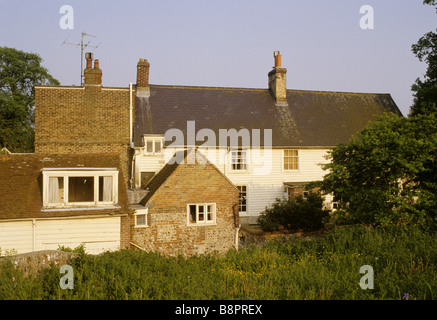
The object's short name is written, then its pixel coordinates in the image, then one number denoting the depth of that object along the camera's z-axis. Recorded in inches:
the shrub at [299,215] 810.8
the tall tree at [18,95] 1343.5
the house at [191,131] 916.0
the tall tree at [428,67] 925.8
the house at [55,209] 553.3
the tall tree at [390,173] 519.8
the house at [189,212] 657.6
